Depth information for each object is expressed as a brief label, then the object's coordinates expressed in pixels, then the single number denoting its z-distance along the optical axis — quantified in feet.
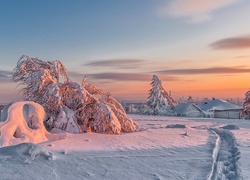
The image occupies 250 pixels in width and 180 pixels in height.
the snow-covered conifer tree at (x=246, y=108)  132.36
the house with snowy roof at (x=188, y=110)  139.23
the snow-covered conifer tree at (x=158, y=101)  143.33
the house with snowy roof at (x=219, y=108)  153.69
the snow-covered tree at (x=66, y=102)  43.60
